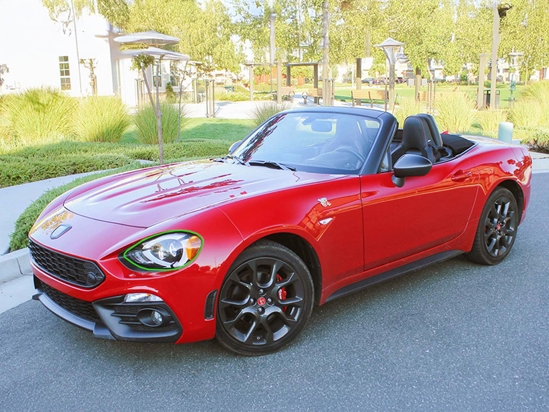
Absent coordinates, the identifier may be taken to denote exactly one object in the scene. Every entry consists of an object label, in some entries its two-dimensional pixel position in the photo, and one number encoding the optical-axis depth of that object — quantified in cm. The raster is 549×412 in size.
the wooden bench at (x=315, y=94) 2820
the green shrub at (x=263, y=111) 1450
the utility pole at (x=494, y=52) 1919
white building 2856
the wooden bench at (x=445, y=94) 1653
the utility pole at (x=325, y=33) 3076
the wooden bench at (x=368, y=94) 2406
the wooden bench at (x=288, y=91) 2868
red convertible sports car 301
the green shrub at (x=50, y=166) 895
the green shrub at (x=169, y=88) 3253
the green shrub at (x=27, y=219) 536
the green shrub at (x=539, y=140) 1288
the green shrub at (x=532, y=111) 1603
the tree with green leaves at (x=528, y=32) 4045
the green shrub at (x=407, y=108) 1509
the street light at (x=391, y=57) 1867
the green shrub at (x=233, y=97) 3683
